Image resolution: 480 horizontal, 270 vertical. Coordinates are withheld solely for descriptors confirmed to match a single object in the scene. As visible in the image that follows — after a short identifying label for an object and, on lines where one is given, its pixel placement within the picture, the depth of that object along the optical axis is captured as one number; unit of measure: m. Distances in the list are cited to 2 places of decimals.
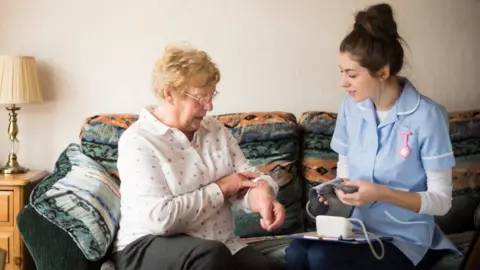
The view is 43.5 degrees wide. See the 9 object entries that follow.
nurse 1.92
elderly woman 1.76
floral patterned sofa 1.86
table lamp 2.58
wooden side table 2.51
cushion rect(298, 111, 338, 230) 2.63
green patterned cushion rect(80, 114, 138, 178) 2.46
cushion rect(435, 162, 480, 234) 2.65
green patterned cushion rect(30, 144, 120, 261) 1.87
